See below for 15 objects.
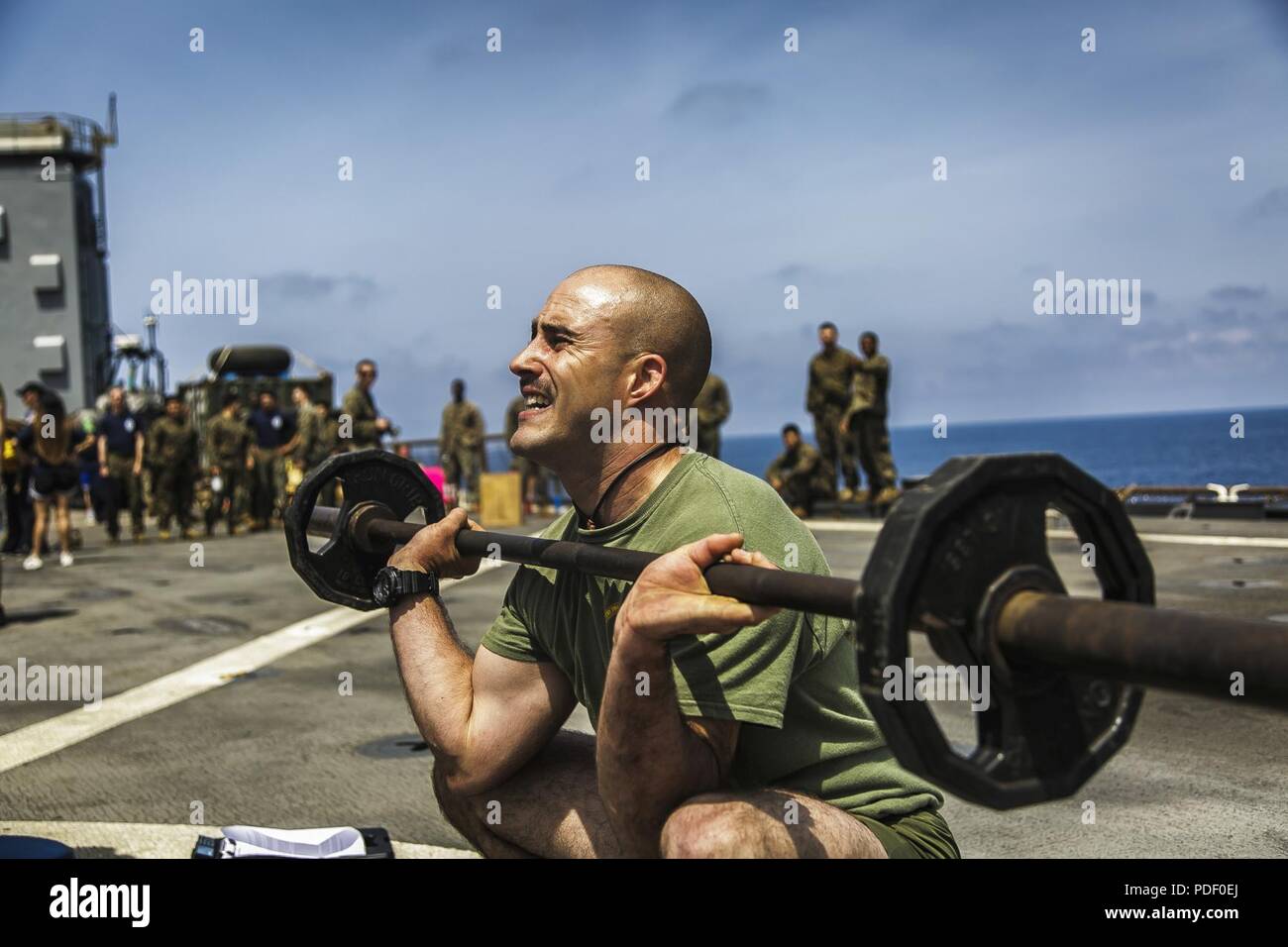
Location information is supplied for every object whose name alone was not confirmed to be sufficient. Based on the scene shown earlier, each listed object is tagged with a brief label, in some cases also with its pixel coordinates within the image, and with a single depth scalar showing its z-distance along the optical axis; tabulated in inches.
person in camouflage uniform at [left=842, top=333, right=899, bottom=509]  633.0
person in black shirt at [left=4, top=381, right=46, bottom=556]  513.7
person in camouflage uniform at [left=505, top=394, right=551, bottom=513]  761.6
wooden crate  673.6
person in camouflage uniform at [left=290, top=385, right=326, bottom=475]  697.6
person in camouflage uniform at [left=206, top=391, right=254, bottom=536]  687.1
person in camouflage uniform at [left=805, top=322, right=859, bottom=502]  650.8
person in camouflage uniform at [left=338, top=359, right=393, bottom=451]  631.2
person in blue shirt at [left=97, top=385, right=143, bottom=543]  661.3
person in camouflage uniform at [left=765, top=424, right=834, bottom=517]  655.1
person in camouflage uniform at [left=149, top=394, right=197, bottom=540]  674.2
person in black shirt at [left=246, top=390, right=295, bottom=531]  708.0
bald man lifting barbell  75.4
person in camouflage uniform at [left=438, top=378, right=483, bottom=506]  770.2
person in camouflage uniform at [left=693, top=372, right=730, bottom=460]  638.5
